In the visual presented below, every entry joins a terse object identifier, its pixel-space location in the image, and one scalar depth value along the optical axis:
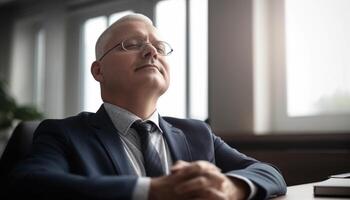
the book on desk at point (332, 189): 1.60
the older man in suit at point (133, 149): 1.47
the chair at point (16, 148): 1.70
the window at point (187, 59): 3.35
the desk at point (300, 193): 1.62
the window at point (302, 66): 2.59
